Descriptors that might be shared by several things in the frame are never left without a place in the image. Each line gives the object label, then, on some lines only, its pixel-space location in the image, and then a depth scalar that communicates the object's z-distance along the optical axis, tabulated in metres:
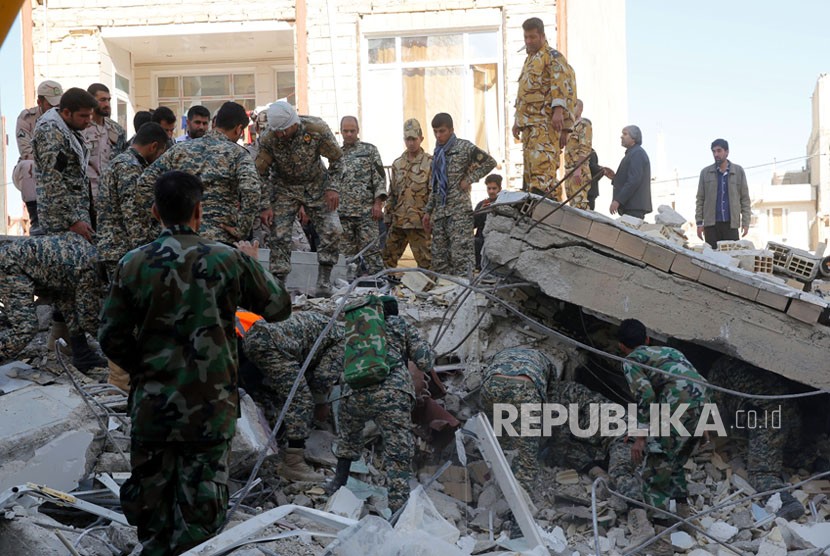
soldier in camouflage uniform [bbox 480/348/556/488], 6.83
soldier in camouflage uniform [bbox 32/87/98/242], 6.91
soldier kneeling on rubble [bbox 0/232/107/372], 6.99
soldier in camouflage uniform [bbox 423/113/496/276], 9.62
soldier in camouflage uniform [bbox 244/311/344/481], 6.60
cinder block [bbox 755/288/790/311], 7.43
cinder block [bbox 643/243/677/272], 7.58
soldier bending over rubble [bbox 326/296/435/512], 6.21
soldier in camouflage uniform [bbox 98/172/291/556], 3.90
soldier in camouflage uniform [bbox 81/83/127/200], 8.41
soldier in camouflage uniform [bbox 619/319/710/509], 6.49
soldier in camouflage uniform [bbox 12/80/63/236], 8.83
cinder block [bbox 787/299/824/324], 7.42
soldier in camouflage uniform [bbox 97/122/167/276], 6.93
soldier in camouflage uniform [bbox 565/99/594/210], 10.28
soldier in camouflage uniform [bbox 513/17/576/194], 8.73
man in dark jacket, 10.39
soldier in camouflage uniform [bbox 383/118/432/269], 10.17
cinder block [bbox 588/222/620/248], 7.63
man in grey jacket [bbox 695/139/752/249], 11.12
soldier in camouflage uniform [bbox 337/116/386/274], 9.80
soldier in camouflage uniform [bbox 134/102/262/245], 6.70
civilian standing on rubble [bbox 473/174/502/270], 10.53
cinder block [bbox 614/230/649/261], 7.61
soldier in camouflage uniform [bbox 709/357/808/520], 7.52
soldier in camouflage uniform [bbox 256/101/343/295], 8.30
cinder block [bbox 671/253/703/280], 7.55
